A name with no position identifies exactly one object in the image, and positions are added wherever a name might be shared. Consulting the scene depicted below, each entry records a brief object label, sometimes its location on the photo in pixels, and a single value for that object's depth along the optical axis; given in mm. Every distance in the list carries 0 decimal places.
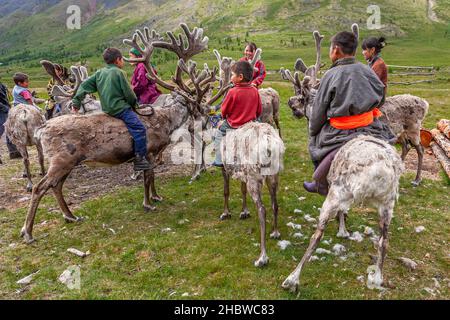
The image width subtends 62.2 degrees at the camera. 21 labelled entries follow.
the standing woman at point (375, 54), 8289
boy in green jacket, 7770
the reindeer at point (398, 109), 9430
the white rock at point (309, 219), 7911
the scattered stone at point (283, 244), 6846
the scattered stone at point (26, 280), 6105
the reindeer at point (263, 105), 9578
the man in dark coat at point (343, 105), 5449
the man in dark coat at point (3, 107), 12750
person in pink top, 10755
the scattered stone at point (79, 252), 6882
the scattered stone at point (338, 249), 6605
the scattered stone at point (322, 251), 6617
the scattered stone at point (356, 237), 7061
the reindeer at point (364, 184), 5117
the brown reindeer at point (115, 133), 7516
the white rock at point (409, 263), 6133
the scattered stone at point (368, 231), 7260
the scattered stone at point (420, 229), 7381
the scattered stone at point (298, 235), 7270
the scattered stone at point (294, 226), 7599
